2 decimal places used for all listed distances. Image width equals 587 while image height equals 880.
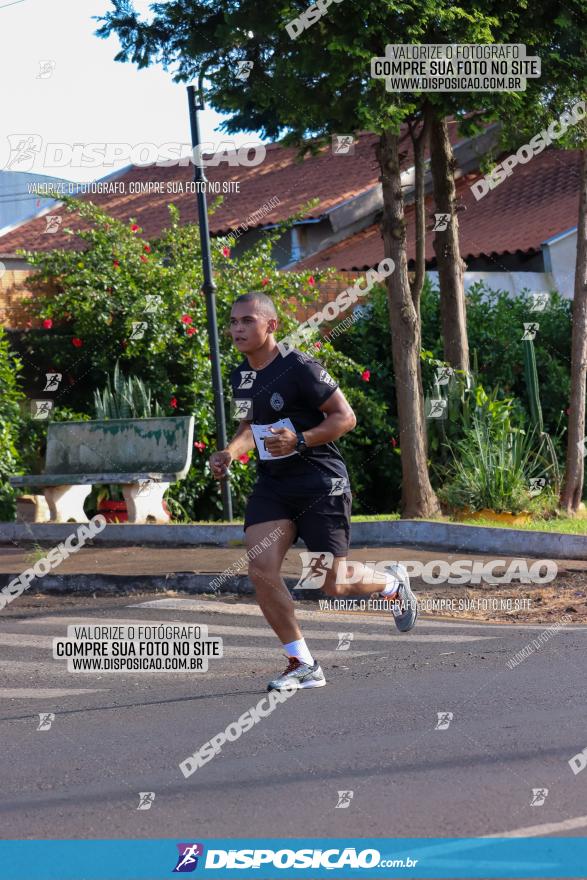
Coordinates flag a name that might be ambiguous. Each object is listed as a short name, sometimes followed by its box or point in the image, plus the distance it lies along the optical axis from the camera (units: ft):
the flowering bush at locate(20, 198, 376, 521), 49.26
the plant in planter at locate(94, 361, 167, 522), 48.14
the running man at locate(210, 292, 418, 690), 20.79
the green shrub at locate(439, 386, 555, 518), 42.63
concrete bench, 43.93
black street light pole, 41.96
